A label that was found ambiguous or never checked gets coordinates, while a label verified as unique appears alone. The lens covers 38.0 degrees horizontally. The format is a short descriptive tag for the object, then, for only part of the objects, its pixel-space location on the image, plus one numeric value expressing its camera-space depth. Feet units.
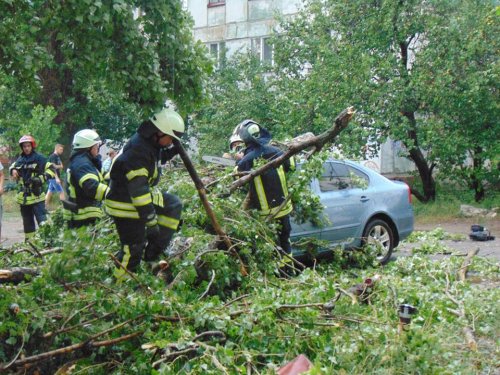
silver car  32.44
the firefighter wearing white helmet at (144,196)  21.33
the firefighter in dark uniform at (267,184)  28.50
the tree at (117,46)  19.16
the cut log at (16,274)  18.49
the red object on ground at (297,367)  14.40
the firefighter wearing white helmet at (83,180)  28.04
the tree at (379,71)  58.59
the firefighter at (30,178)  37.19
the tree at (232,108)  71.26
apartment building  96.94
